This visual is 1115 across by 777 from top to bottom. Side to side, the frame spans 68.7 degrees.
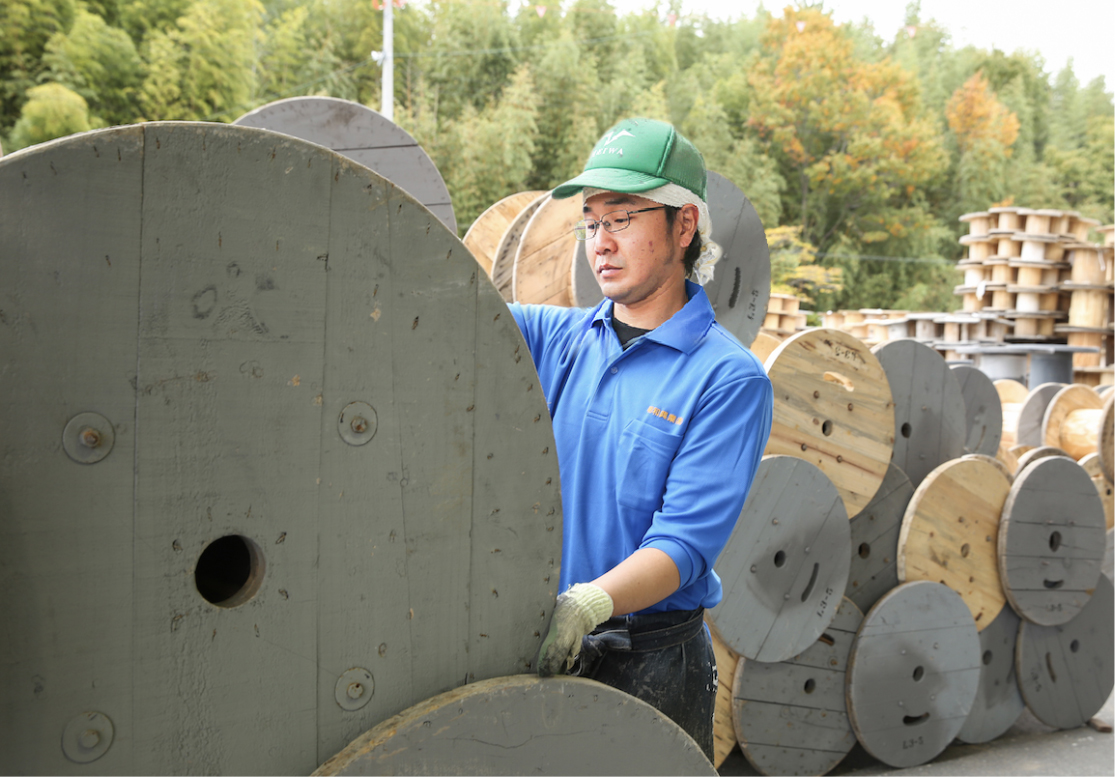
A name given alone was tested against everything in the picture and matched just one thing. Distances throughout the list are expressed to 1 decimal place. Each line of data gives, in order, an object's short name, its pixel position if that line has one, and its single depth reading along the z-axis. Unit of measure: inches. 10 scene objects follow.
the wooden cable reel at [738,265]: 120.6
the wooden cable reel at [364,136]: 101.2
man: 52.2
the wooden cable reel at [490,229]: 160.6
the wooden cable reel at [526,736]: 35.3
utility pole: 454.7
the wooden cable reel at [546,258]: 120.3
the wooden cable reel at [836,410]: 121.9
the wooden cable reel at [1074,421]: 213.2
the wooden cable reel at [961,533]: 140.9
